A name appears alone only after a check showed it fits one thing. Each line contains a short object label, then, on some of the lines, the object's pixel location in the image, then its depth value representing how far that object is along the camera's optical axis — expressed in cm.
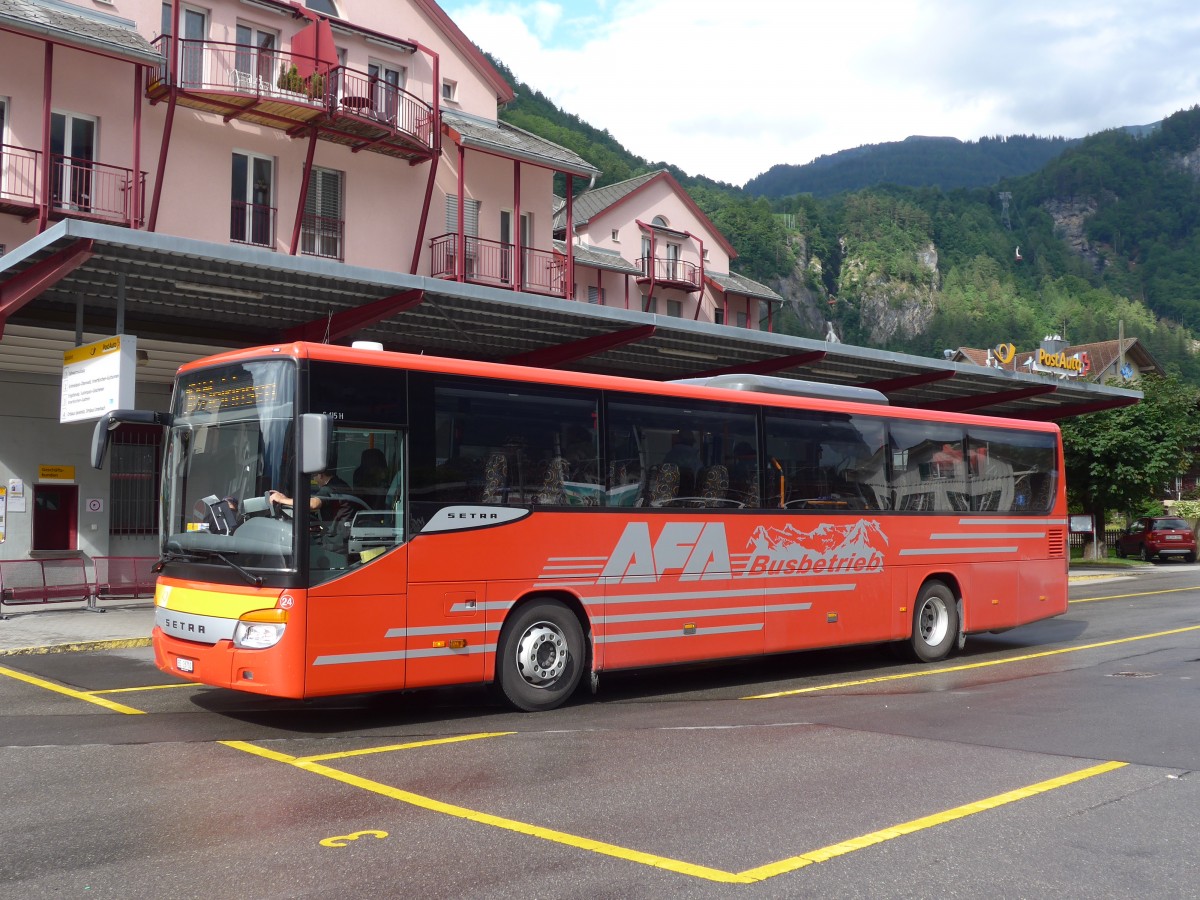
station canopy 1413
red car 4041
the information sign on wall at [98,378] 1427
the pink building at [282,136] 2080
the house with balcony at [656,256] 4803
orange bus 842
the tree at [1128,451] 3703
